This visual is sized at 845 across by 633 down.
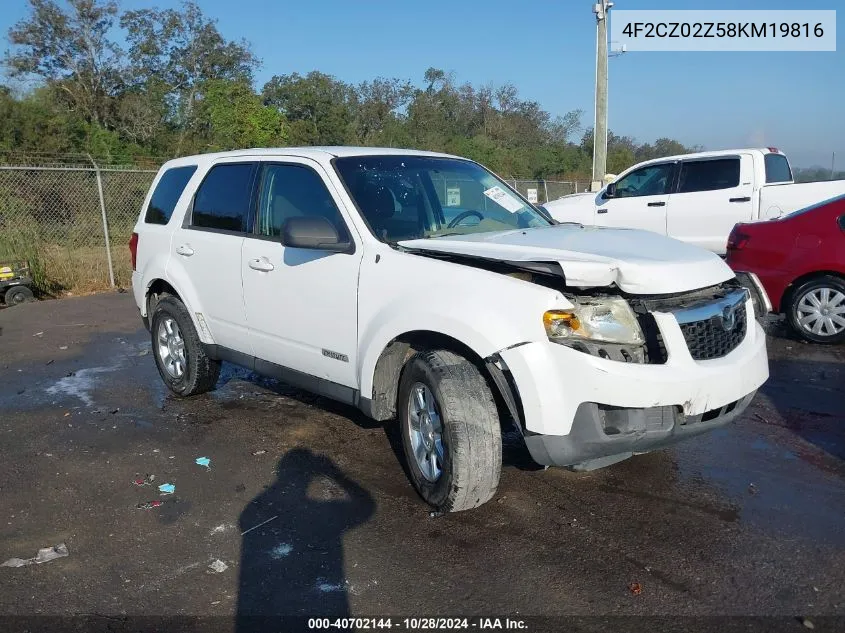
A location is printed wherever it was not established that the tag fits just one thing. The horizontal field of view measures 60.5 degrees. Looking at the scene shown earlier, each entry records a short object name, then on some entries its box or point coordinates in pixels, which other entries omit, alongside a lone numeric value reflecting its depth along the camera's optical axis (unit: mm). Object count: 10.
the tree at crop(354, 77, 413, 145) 43594
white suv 3299
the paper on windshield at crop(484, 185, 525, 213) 4988
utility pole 16984
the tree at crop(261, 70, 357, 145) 37375
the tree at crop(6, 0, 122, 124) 33562
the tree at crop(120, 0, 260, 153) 35656
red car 6996
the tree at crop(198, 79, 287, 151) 29109
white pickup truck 10164
